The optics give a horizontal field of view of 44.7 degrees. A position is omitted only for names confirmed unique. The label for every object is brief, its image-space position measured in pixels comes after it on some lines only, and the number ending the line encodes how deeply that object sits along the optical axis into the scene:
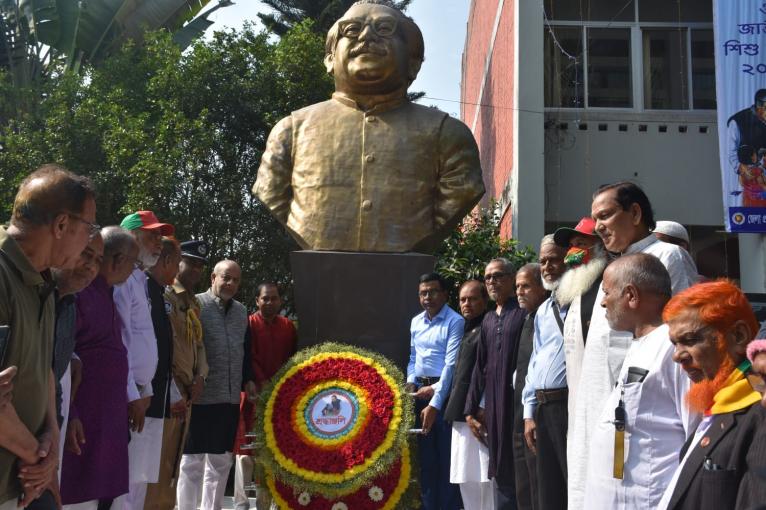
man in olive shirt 2.67
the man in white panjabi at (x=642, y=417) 3.14
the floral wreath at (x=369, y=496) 5.65
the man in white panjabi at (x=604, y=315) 3.69
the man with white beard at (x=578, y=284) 4.17
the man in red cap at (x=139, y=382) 4.89
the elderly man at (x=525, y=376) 5.18
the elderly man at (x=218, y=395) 6.61
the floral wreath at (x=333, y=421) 5.64
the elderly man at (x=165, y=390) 5.36
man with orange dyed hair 2.38
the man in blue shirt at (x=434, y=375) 6.42
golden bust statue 6.94
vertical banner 11.47
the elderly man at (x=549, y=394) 4.59
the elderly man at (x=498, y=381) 5.65
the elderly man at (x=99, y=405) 4.24
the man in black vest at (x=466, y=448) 5.96
